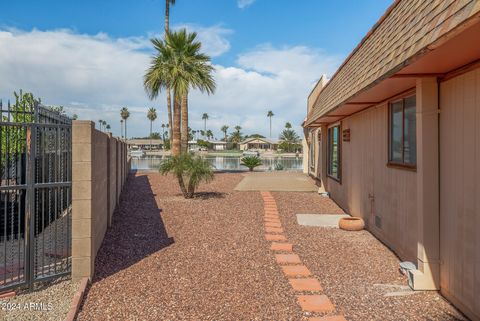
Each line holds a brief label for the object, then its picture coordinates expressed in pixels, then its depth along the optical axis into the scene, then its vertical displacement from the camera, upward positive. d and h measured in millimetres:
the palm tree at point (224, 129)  143625 +12490
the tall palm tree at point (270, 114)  134375 +17318
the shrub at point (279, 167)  25150 -476
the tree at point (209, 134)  153850 +11369
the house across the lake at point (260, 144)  104188 +4760
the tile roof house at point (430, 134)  3434 +340
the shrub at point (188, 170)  11500 -315
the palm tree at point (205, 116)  149375 +18455
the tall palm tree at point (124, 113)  99494 +13055
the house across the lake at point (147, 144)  109644 +4985
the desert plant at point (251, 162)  23942 -119
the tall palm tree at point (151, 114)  104188 +13318
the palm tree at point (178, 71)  19516 +4937
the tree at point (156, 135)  149600 +10650
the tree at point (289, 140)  82425 +5610
